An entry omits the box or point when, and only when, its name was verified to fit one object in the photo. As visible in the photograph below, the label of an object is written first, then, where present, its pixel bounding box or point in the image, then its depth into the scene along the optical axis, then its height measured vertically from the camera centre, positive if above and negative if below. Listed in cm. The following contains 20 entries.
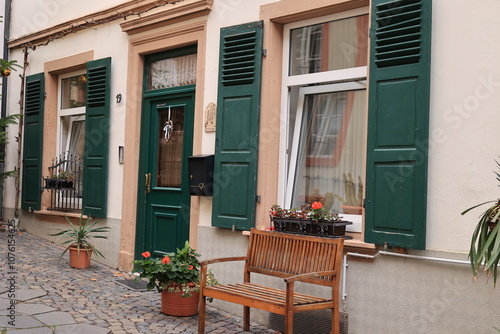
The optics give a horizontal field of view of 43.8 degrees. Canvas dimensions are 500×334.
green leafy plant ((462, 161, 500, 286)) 320 -29
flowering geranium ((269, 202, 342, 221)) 511 -27
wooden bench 446 -73
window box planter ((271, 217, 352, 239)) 505 -38
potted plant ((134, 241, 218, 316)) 557 -97
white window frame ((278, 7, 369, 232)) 582 +80
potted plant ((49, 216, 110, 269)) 743 -91
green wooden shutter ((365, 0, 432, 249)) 466 +47
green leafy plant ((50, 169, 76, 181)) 880 -6
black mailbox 635 +2
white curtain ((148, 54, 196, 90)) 724 +125
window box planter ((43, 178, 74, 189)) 873 -17
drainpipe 1028 +187
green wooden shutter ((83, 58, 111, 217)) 805 +46
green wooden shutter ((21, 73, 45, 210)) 940 +44
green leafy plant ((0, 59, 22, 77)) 880 +146
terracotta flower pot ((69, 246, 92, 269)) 742 -101
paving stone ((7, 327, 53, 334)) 463 -121
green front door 713 +4
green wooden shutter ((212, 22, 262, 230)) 598 +51
